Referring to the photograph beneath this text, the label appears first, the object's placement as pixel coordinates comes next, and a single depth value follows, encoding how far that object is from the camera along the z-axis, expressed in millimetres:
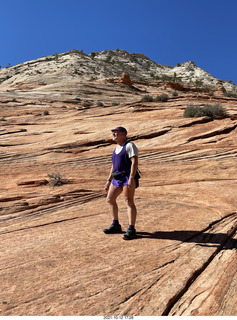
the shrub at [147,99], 18592
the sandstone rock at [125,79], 37506
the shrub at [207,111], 12016
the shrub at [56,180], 7844
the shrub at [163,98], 18922
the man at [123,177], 4221
